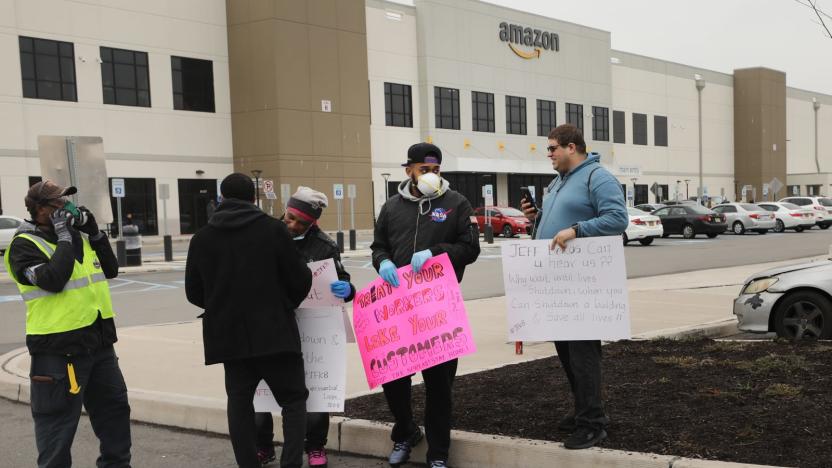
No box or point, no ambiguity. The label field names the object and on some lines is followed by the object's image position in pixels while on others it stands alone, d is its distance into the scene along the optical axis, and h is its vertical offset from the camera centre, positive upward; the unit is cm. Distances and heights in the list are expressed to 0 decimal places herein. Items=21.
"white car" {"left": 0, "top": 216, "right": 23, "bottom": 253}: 2955 -46
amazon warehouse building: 3797 +679
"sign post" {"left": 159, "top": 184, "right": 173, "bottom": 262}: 2650 -127
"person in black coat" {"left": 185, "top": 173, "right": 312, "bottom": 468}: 427 -54
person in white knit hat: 489 -32
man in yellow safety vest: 434 -58
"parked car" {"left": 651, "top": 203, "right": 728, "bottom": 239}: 3344 -132
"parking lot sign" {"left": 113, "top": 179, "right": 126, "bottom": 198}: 2852 +90
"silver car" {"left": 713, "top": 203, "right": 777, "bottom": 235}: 3625 -141
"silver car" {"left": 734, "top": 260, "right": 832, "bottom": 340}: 789 -122
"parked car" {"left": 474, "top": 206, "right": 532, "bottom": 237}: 3716 -114
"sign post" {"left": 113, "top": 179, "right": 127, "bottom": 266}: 2414 -126
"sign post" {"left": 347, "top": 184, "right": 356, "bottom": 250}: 3906 +69
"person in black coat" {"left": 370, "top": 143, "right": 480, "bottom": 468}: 472 -26
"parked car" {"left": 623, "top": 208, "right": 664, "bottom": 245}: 2967 -136
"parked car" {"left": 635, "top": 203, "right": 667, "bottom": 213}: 4196 -79
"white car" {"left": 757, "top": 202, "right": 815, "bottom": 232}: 3706 -146
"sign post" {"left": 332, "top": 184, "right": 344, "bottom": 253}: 3694 +63
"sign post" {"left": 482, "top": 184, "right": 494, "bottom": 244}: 3314 -82
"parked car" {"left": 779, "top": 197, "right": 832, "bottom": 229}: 3859 -104
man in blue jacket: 467 -14
